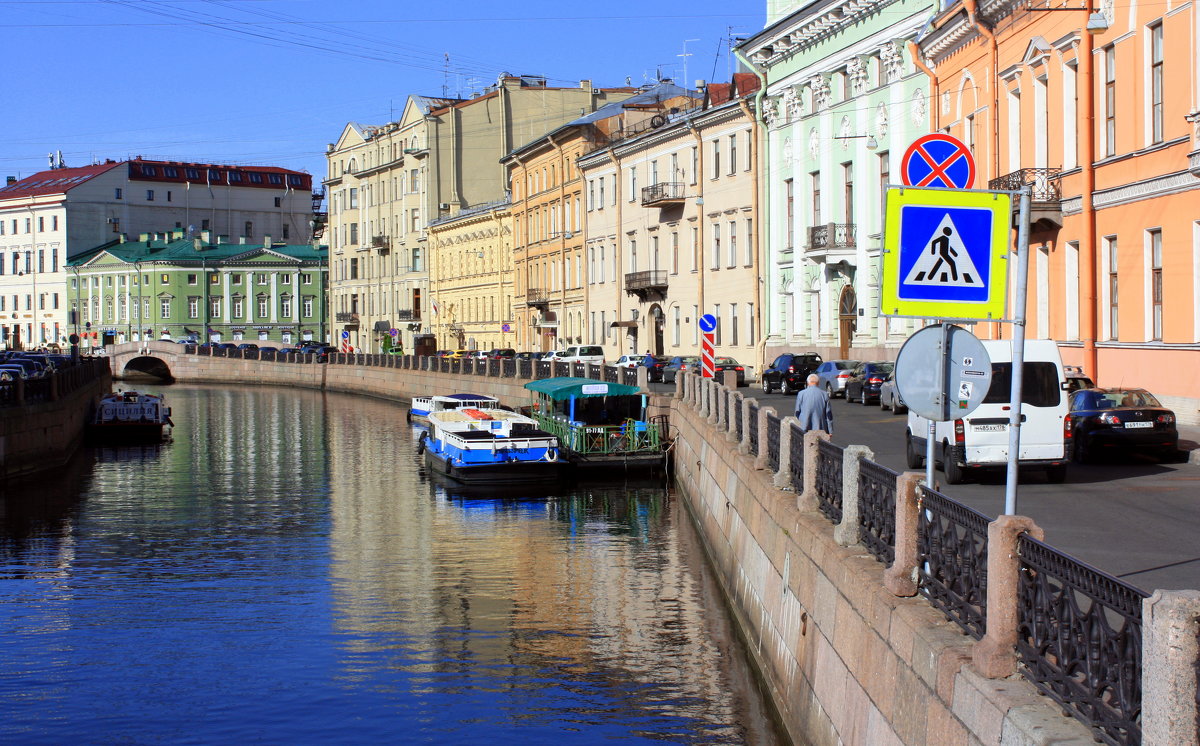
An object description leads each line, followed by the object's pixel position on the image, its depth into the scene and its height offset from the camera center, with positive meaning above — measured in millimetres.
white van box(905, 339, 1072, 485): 18828 -1020
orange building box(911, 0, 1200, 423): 24500 +3567
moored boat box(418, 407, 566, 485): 34344 -2592
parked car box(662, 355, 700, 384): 52281 -496
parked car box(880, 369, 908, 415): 33250 -1172
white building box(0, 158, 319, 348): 122375 +12703
